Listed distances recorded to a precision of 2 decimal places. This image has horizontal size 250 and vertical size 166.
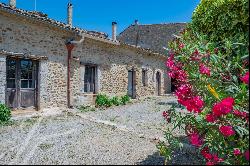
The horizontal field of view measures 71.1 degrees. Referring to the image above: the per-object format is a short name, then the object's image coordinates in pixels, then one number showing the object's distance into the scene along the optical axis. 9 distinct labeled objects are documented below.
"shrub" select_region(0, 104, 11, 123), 4.92
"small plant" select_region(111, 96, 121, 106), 8.05
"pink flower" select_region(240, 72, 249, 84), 1.92
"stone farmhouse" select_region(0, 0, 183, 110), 5.52
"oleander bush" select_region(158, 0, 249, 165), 2.10
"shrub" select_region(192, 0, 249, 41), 2.67
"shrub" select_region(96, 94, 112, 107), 7.62
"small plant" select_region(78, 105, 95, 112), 6.74
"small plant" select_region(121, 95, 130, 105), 8.54
